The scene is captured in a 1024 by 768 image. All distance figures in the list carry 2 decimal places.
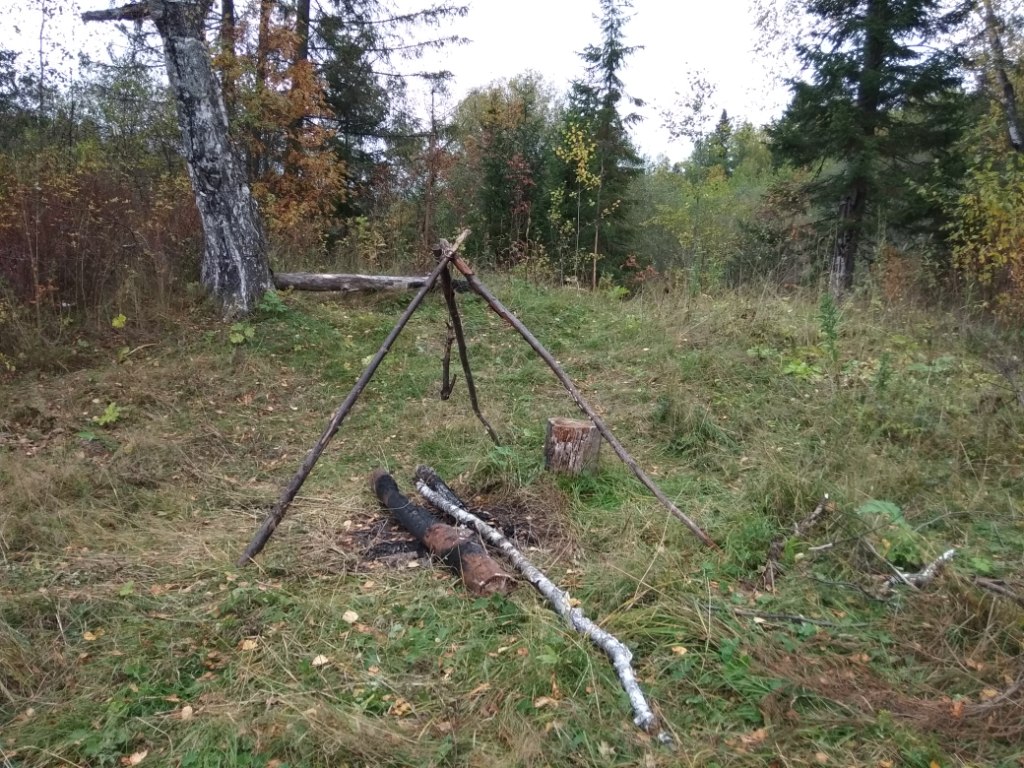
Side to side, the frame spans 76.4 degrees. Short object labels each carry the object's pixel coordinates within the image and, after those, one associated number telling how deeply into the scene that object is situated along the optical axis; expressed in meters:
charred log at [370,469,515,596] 3.18
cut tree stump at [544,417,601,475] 4.26
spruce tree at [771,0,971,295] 10.62
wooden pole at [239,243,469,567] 3.41
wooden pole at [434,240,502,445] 3.98
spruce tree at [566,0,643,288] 16.89
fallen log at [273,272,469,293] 7.77
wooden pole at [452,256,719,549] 3.56
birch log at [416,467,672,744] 2.39
